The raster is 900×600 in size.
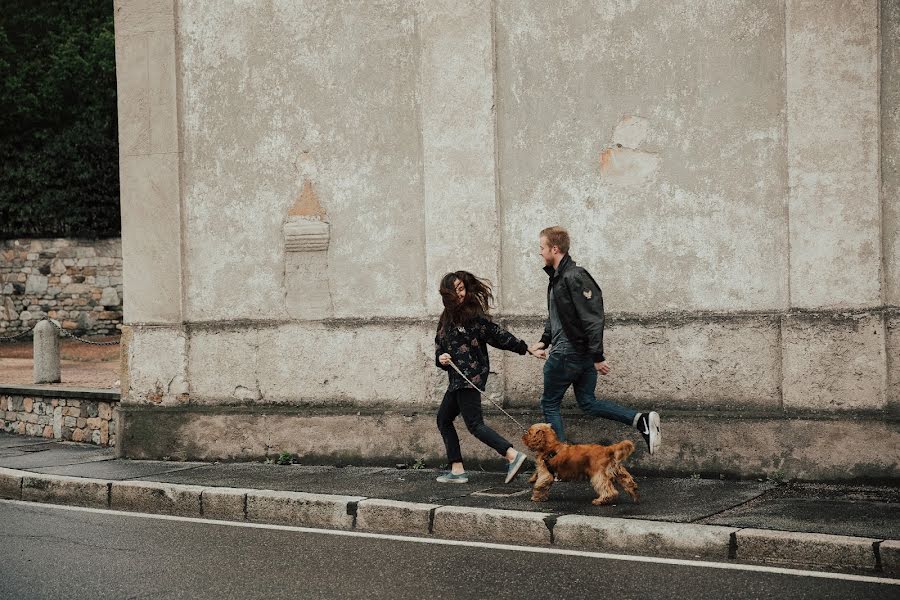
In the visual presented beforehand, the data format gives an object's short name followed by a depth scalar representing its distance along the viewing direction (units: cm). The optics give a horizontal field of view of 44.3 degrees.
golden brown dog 773
